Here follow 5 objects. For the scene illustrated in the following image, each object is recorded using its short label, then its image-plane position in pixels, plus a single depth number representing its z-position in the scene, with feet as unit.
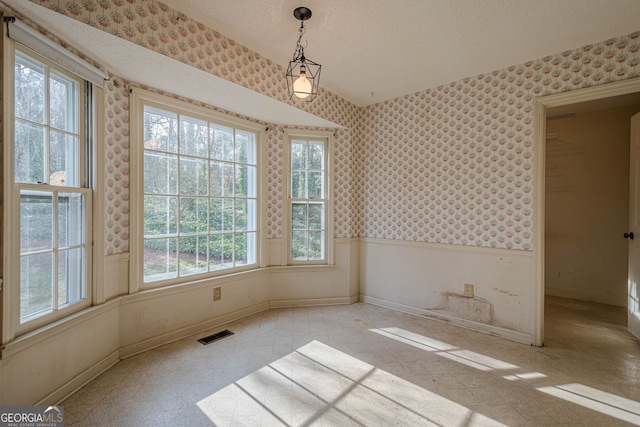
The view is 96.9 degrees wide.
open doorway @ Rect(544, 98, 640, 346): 12.50
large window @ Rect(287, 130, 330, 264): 12.55
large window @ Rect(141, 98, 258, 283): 8.98
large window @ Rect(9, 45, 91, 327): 5.77
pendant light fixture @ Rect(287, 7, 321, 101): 6.15
